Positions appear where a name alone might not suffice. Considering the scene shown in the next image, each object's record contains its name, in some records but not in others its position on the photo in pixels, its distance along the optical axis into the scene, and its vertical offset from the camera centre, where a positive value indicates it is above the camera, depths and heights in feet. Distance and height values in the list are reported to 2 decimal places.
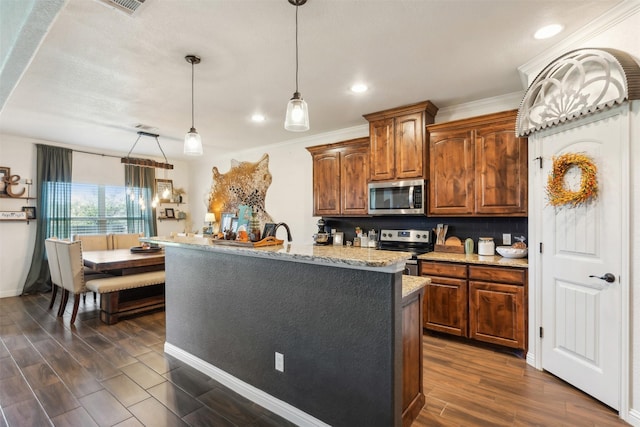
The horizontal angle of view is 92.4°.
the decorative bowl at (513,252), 9.99 -1.21
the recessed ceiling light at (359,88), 9.96 +4.22
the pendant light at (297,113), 6.30 +2.11
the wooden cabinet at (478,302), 9.16 -2.78
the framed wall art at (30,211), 16.60 +0.24
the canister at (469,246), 11.41 -1.16
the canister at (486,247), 10.84 -1.13
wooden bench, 12.19 -3.44
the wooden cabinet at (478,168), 9.84 +1.63
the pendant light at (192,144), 8.54 +2.00
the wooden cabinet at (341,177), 13.57 +1.75
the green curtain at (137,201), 20.43 +0.95
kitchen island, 5.23 -2.34
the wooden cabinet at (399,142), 11.57 +2.90
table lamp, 21.45 -0.27
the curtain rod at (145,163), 14.25 +2.53
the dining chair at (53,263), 13.17 -2.11
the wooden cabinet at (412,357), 5.98 -2.92
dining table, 12.39 -1.92
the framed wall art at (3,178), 15.96 +1.89
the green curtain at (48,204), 16.84 +0.62
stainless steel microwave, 11.65 +0.71
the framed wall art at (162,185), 21.91 +2.20
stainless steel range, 12.46 -1.08
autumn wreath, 7.06 +0.81
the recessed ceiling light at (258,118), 13.00 +4.25
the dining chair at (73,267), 12.03 -2.06
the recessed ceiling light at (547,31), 6.94 +4.25
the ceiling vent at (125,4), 5.93 +4.14
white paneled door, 6.68 -1.27
